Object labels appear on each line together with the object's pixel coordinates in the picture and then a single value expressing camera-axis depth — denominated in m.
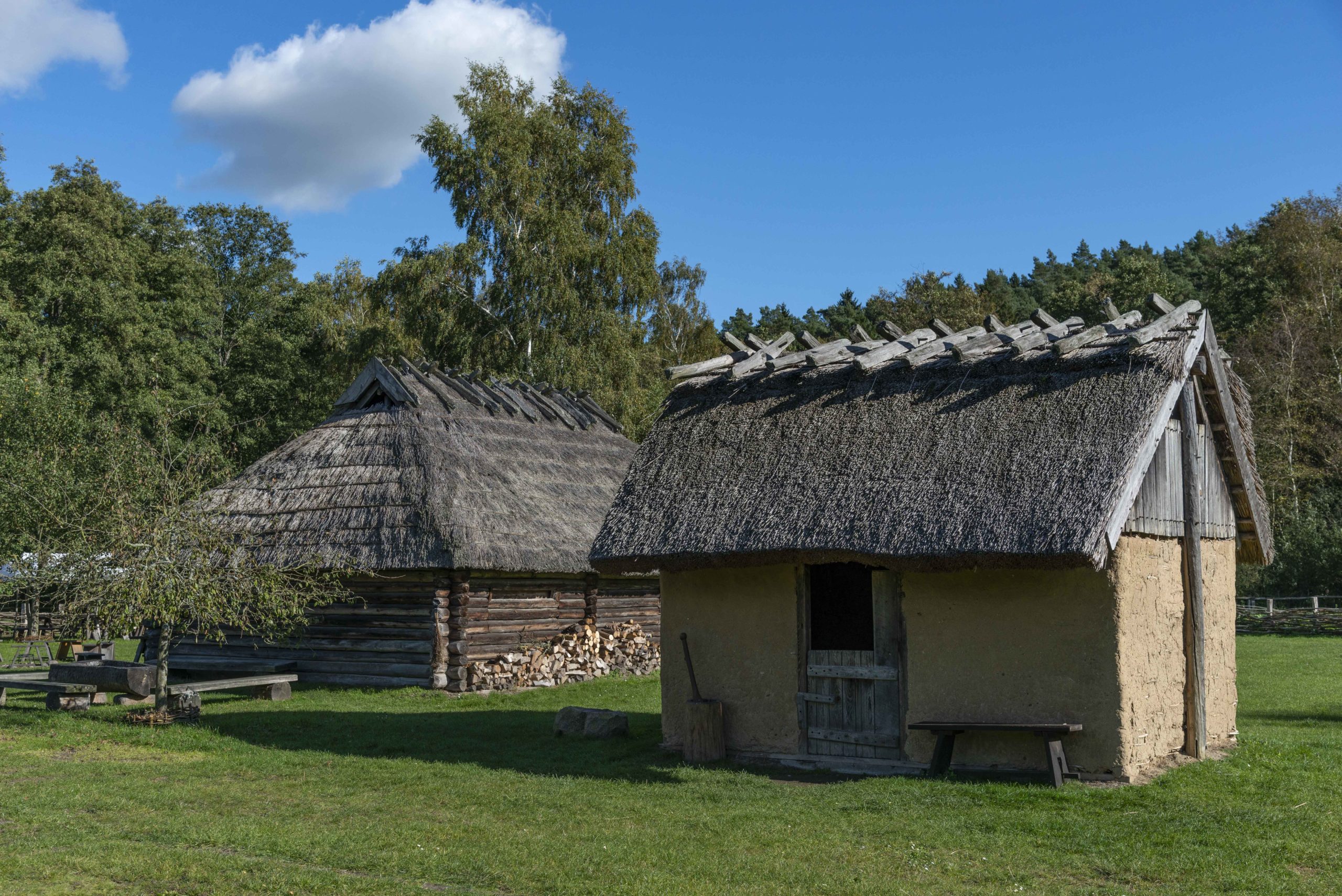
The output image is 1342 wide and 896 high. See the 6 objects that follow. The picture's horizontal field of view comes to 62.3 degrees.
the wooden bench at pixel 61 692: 14.74
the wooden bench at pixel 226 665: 18.38
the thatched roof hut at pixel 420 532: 17.64
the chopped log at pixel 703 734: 11.30
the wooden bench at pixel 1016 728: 9.52
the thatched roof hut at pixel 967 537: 9.84
